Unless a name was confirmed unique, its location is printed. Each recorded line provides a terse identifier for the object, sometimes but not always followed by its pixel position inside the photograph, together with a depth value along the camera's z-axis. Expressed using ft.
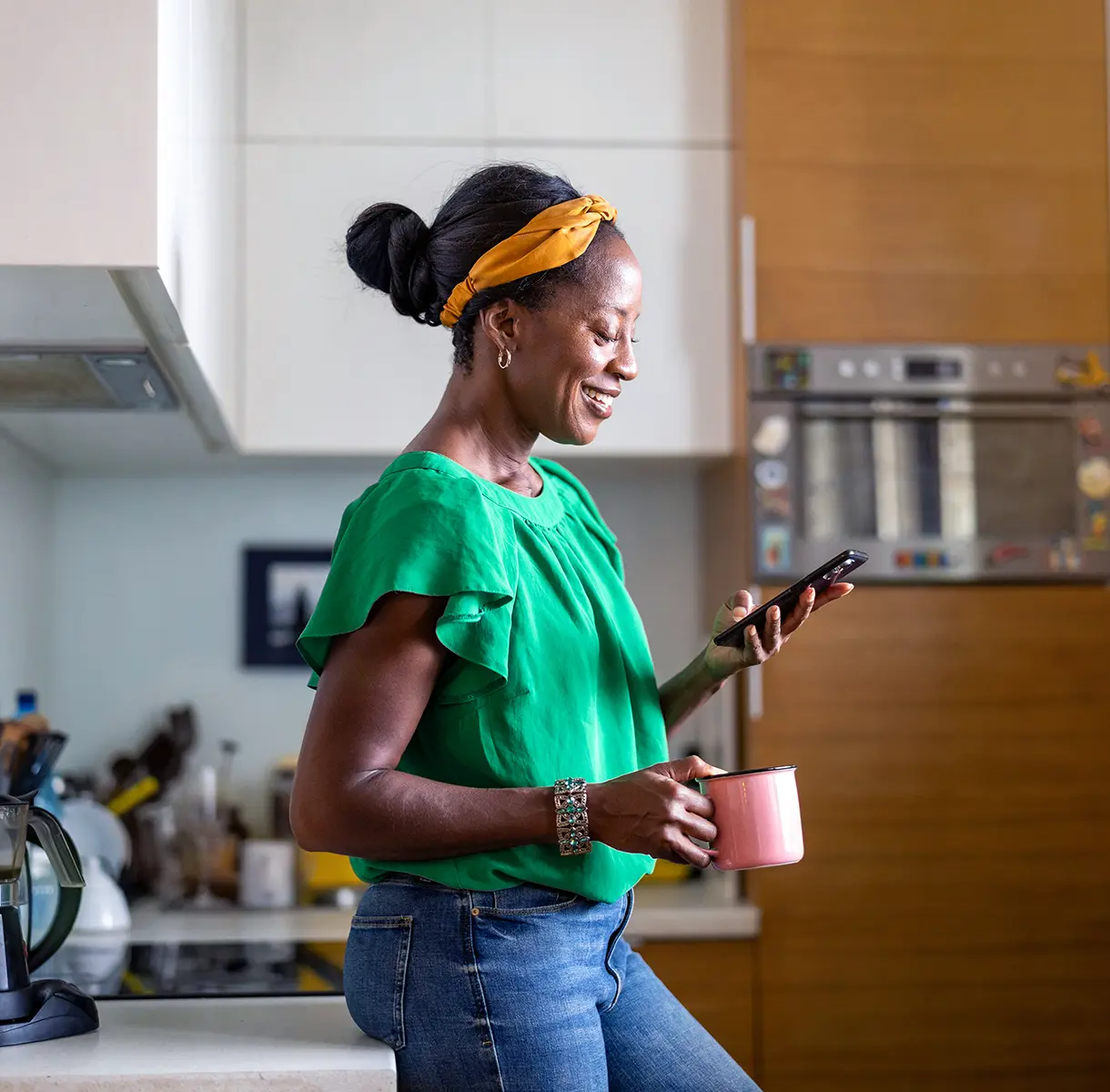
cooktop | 4.43
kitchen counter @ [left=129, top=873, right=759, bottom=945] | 6.40
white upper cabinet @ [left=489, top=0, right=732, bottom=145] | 7.14
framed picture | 8.10
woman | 2.93
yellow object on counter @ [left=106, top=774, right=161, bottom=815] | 7.34
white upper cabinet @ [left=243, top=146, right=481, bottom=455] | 7.00
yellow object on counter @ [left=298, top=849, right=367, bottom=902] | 7.29
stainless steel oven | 6.97
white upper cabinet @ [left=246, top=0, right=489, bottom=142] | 7.07
